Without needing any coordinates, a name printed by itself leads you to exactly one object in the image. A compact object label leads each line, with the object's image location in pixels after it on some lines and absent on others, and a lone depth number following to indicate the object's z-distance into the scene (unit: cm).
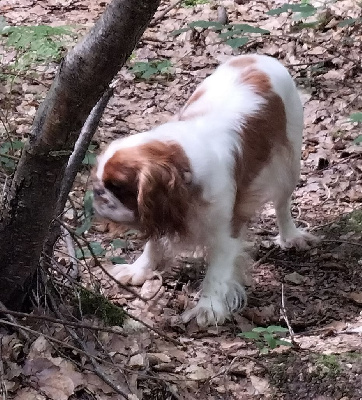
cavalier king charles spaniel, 302
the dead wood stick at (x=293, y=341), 254
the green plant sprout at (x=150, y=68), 594
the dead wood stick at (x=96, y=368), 209
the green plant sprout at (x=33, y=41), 523
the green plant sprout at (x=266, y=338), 253
